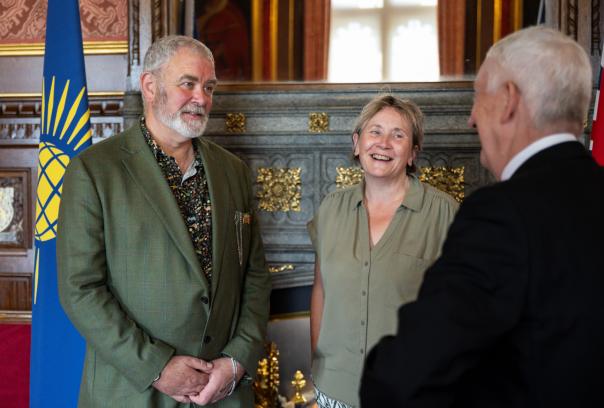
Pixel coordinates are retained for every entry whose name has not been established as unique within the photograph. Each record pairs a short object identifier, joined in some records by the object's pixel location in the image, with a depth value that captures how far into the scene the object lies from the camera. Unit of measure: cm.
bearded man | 187
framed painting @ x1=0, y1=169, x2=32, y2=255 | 471
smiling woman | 202
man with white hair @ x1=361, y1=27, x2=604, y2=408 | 105
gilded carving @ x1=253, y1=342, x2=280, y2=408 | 282
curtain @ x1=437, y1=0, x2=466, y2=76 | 482
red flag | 305
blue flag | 276
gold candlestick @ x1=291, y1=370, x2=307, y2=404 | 287
